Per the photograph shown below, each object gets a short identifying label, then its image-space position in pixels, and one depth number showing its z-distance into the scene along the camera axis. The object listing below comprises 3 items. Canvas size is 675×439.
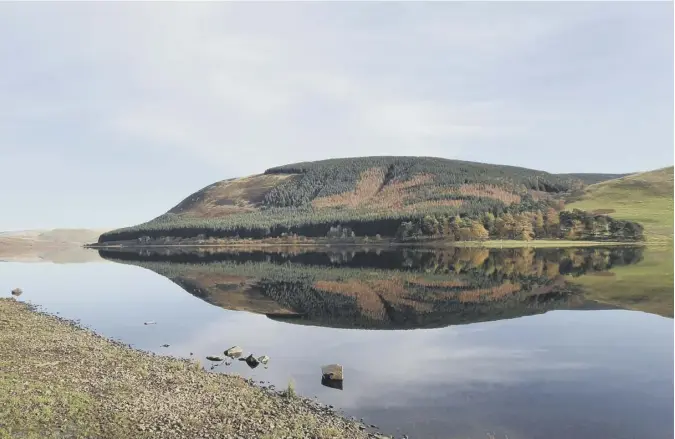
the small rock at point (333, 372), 35.59
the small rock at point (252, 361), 40.36
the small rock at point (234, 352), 43.31
